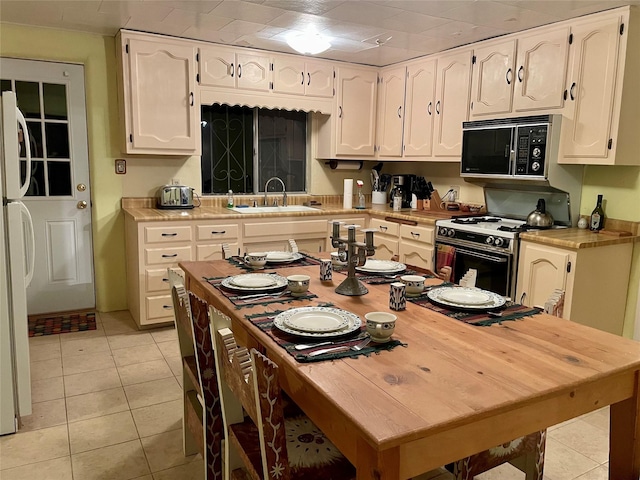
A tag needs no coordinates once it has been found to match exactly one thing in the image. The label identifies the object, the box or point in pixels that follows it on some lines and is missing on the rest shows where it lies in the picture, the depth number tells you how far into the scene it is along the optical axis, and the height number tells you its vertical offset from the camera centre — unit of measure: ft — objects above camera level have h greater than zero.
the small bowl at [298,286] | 6.43 -1.48
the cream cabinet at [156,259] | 12.26 -2.28
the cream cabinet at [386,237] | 14.33 -1.90
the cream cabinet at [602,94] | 9.88 +1.71
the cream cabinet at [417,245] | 13.15 -1.95
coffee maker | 16.17 -0.43
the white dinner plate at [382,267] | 7.61 -1.48
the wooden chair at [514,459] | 5.59 -3.28
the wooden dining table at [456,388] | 3.59 -1.73
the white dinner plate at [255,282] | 6.60 -1.55
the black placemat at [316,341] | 4.56 -1.68
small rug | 12.57 -4.14
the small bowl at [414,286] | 6.53 -1.48
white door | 12.85 -0.46
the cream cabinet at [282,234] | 13.48 -1.76
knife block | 15.26 -0.90
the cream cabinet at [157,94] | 12.45 +1.88
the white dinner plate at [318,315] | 4.95 -1.58
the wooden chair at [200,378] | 5.73 -2.72
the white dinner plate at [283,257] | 8.35 -1.49
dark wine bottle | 11.16 -0.92
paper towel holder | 16.71 +0.25
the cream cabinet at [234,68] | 13.34 +2.78
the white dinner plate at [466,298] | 5.95 -1.54
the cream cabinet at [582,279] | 9.98 -2.13
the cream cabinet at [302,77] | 14.42 +2.78
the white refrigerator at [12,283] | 7.69 -1.86
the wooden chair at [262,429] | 4.07 -2.59
